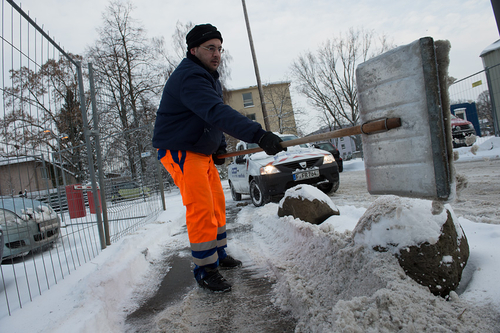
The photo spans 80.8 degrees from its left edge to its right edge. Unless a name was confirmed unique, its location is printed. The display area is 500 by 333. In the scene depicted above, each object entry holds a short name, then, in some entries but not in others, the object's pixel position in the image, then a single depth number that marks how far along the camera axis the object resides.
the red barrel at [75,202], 4.38
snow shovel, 1.46
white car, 5.47
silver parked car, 2.44
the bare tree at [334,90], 19.09
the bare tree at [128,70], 18.89
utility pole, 15.77
